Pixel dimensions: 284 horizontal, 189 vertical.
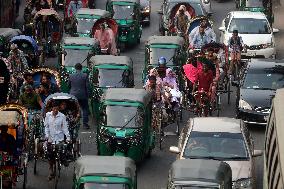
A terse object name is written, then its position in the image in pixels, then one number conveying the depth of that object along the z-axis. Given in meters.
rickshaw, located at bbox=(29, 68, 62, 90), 33.66
